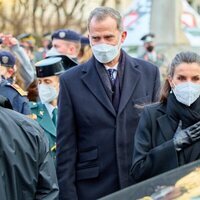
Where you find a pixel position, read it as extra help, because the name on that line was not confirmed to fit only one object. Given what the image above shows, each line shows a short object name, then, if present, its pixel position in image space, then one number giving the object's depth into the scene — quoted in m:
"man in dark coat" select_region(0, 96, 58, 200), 5.00
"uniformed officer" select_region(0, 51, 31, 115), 8.79
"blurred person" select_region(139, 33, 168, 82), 20.88
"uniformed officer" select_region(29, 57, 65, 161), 8.77
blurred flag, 29.16
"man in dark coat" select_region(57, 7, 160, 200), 7.31
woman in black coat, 6.19
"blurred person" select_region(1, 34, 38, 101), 10.75
